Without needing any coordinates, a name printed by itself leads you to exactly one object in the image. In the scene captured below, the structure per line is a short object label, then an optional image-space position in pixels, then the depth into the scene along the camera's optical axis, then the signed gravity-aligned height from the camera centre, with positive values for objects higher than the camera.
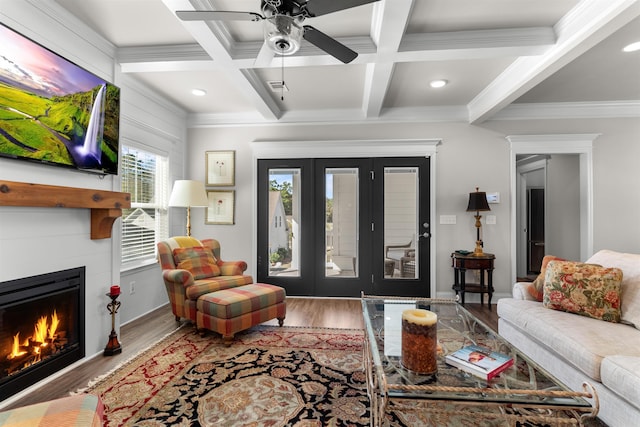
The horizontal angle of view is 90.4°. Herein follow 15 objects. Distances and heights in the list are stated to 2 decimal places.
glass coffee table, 1.22 -0.70
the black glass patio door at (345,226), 4.25 -0.13
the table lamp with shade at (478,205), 3.88 +0.14
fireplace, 1.92 -0.75
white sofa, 1.51 -0.73
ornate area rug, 1.76 -1.11
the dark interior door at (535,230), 5.90 -0.26
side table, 3.81 -0.63
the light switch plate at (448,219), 4.19 -0.04
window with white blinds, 3.41 +0.13
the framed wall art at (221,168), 4.47 +0.67
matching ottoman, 2.72 -0.84
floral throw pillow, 2.11 -0.51
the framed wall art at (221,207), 4.46 +0.13
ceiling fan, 1.57 +1.03
